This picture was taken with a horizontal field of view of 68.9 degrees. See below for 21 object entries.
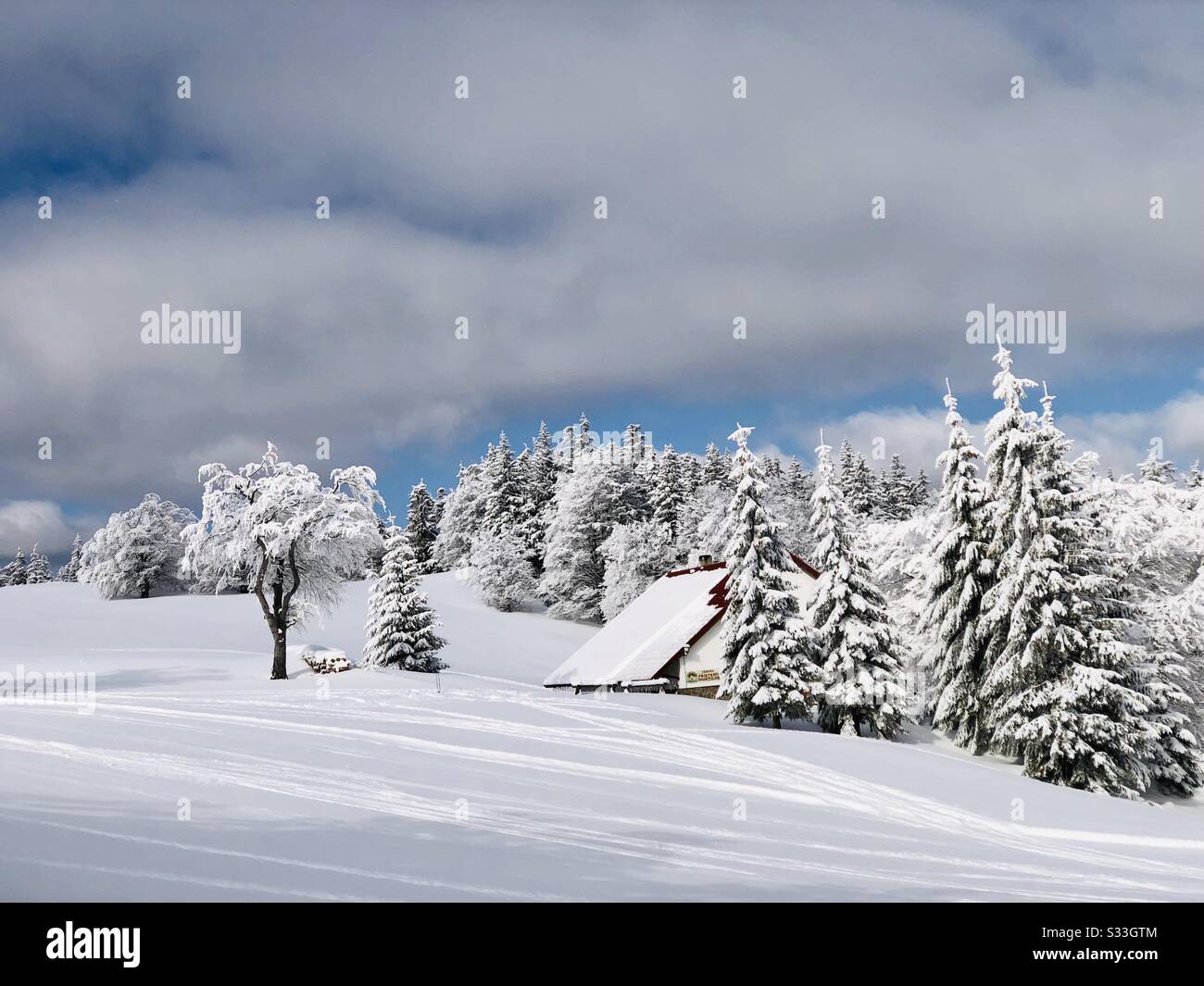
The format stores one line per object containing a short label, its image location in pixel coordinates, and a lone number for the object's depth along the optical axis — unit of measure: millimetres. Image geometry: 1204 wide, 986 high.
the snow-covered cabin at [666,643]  39875
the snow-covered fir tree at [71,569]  102875
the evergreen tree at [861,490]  79125
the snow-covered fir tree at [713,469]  82938
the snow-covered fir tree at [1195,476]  64375
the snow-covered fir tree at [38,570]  105688
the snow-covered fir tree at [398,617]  40500
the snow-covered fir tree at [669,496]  67625
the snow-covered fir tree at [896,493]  79375
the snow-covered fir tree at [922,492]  84000
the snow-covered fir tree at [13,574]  107125
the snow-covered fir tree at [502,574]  71562
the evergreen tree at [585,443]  87125
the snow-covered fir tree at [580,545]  70000
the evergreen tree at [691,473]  77662
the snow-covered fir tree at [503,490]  81562
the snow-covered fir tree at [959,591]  31922
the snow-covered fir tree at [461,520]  86500
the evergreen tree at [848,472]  81125
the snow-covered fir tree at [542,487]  79500
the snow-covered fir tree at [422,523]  95562
